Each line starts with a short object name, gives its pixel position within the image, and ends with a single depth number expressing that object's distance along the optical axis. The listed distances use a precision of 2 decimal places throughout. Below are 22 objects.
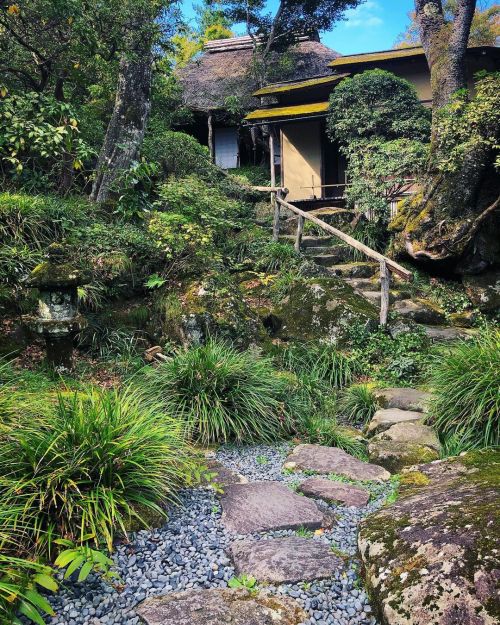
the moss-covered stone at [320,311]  6.84
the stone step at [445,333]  6.88
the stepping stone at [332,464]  3.56
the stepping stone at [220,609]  1.86
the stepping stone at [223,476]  3.24
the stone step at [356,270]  9.27
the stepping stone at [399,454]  3.68
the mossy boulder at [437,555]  1.69
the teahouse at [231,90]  18.89
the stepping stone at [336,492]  3.07
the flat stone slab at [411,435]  3.94
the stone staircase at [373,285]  7.57
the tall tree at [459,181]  8.56
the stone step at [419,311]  7.89
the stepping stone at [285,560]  2.16
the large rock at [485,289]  8.68
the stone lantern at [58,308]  4.56
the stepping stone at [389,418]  4.44
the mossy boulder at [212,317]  6.00
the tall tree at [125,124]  8.43
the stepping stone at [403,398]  4.88
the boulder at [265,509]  2.68
